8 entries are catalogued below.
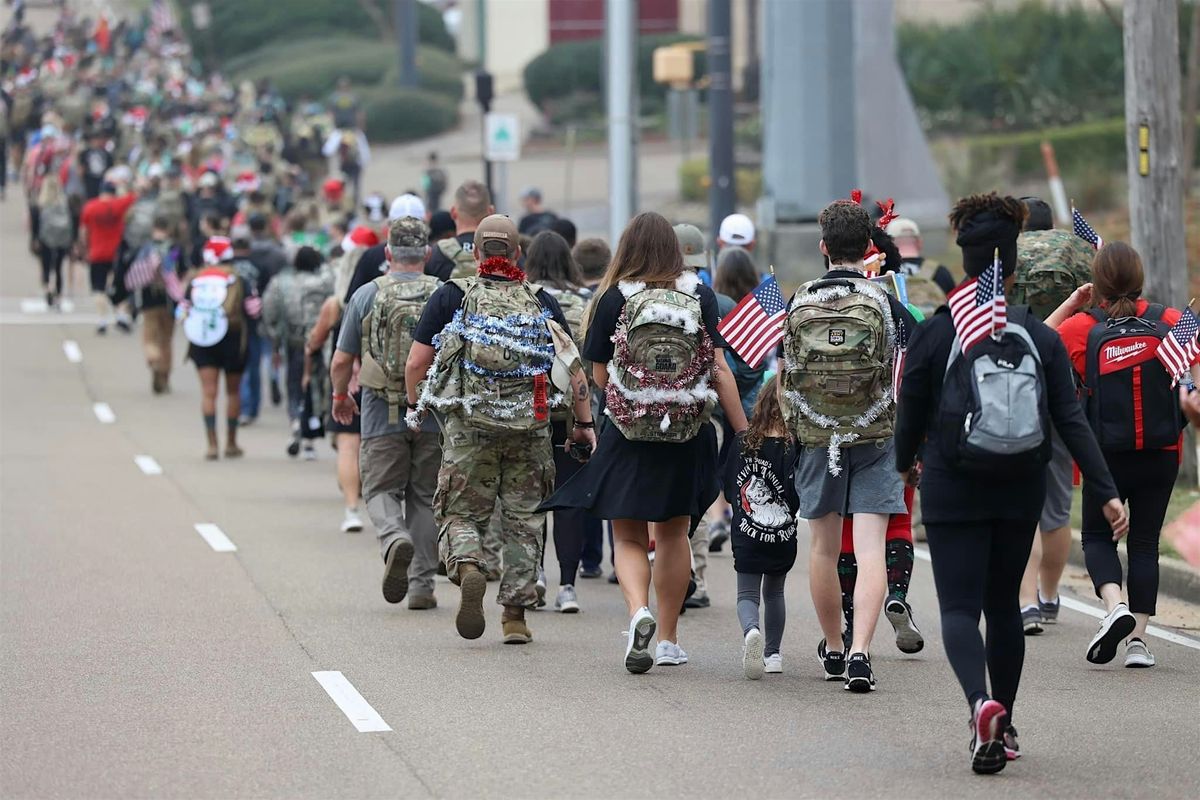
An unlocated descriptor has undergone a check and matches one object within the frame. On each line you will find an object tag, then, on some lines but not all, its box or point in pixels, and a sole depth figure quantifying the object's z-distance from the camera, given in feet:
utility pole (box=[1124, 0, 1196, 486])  91.86
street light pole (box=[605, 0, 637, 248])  162.61
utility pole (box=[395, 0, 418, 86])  345.31
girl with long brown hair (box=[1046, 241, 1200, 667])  59.98
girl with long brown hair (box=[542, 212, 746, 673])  58.65
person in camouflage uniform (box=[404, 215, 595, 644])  62.64
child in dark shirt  59.06
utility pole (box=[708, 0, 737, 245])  156.04
